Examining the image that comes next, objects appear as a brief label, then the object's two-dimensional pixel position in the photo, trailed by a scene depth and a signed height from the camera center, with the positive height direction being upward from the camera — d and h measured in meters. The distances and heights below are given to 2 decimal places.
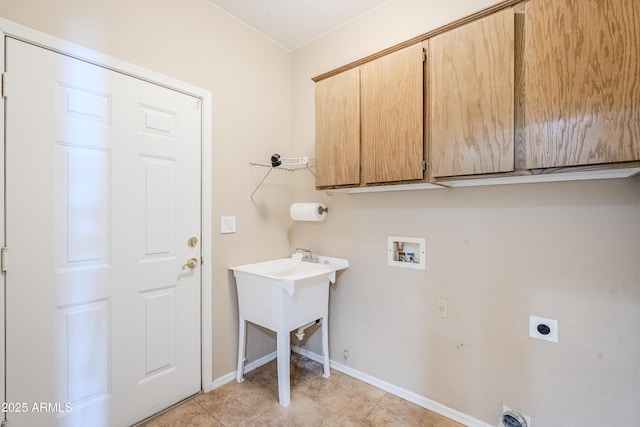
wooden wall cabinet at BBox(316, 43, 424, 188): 1.56 +0.55
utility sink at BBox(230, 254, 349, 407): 1.77 -0.58
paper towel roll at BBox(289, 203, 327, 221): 2.19 +0.01
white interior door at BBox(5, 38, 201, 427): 1.28 -0.16
